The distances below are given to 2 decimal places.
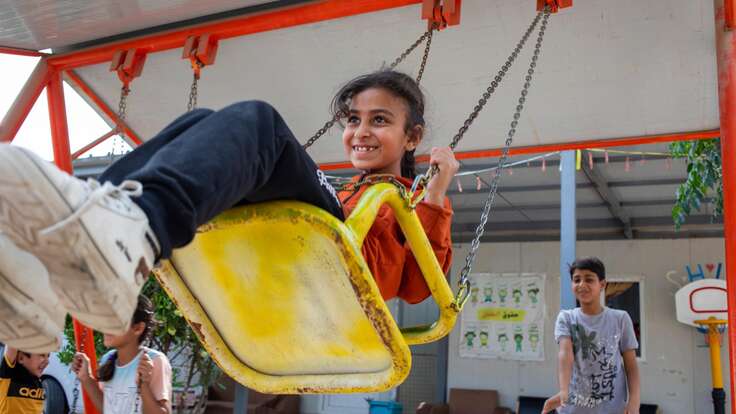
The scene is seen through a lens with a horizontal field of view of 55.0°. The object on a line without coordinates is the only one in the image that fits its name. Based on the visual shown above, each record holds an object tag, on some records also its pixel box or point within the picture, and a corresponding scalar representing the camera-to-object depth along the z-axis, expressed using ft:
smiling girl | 2.98
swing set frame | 7.69
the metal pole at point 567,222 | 17.51
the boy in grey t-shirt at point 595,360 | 10.50
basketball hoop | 26.91
